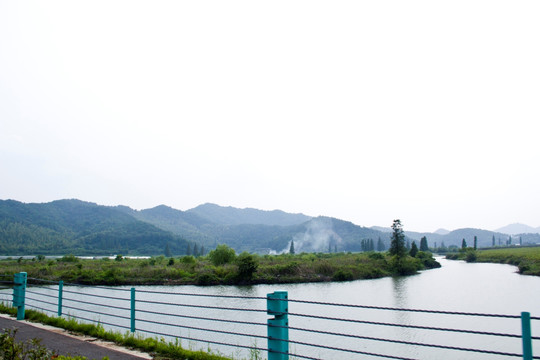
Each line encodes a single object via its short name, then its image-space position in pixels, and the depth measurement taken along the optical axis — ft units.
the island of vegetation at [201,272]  133.69
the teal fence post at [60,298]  34.13
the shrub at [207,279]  132.11
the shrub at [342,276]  143.13
